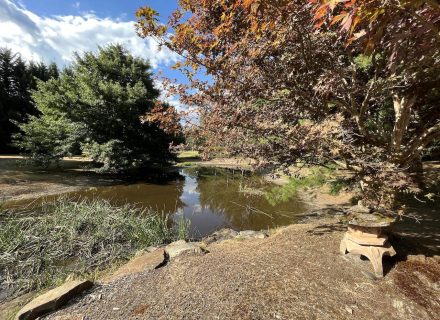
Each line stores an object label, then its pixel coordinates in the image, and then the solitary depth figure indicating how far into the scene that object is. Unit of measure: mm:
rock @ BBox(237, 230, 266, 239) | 4813
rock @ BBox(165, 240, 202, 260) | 4039
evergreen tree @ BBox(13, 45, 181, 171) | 13336
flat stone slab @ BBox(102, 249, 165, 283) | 3598
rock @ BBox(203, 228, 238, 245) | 5273
